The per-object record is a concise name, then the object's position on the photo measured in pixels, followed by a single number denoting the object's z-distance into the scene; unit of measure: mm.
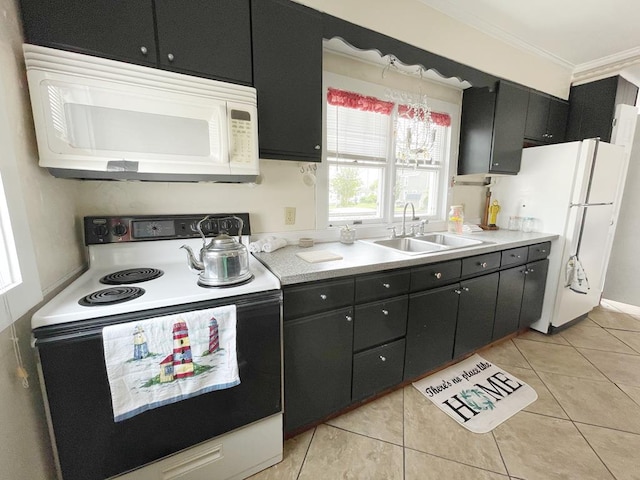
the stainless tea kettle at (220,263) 1106
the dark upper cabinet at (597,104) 2457
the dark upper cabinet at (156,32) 941
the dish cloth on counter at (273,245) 1653
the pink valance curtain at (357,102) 1958
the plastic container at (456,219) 2459
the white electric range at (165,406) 854
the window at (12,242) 727
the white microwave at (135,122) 941
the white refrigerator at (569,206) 2266
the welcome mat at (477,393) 1600
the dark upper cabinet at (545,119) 2510
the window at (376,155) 2024
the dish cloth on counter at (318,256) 1473
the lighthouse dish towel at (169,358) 885
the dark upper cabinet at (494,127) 2322
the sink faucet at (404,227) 2219
